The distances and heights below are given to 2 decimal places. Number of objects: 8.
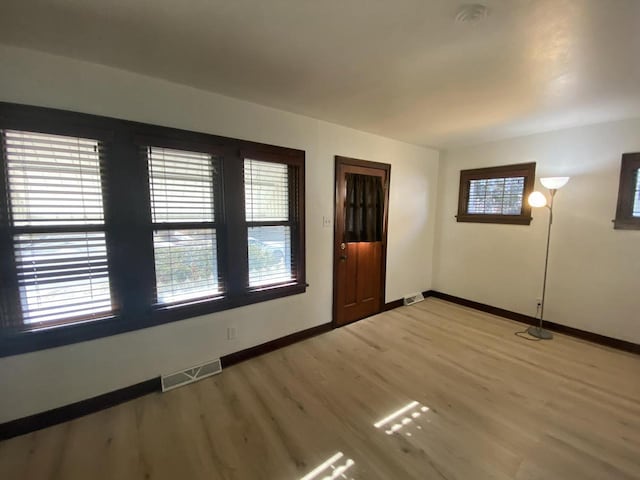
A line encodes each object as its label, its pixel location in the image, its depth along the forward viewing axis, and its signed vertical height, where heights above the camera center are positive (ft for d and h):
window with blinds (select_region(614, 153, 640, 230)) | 9.42 +0.79
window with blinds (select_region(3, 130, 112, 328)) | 5.78 -0.29
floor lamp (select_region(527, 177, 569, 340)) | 10.02 +0.00
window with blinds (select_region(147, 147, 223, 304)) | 7.32 -0.27
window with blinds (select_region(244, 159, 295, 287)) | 8.90 -0.27
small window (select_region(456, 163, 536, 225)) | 11.95 +1.04
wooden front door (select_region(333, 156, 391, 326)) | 11.09 -2.01
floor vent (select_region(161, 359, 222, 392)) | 7.57 -4.72
